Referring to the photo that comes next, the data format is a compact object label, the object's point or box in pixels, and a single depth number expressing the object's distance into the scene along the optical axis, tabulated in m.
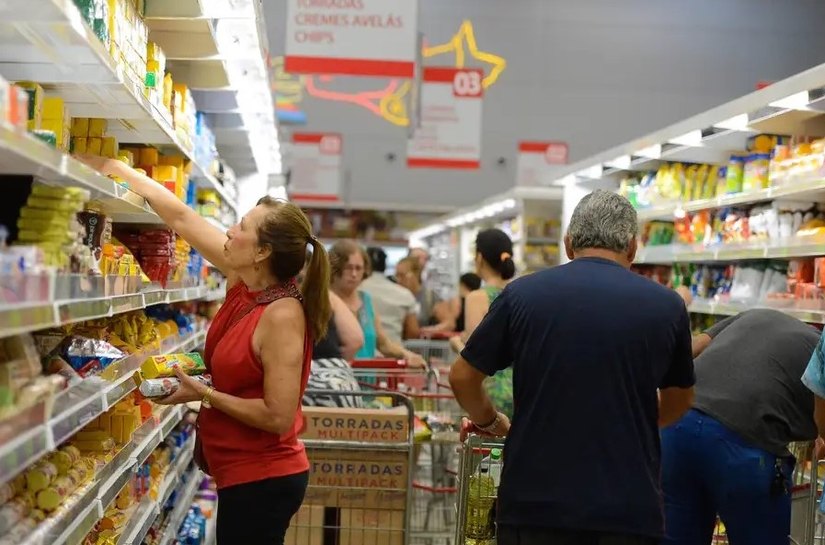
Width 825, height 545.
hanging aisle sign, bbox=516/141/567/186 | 15.93
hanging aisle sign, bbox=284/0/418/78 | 8.80
